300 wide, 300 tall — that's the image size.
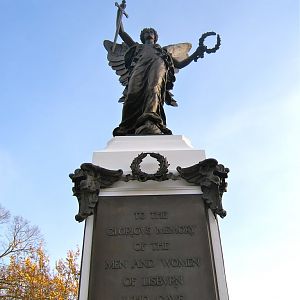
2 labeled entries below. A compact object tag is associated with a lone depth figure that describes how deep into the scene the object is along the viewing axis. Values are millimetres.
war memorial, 3381
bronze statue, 5305
